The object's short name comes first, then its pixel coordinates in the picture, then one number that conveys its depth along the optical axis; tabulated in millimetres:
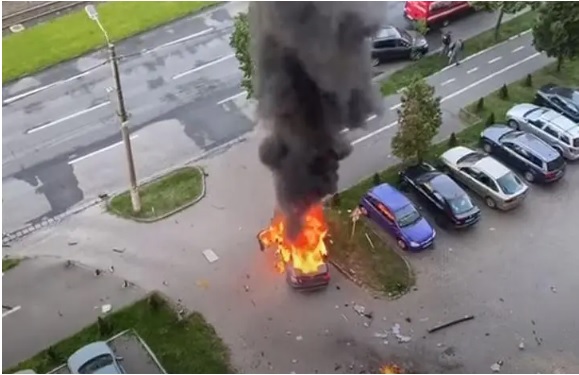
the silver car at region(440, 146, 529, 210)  27375
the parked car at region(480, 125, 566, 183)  28250
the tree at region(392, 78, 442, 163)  27312
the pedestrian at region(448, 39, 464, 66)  33438
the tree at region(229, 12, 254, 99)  27859
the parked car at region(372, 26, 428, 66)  33406
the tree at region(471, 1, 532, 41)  33344
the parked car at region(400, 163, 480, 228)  26734
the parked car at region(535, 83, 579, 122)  30594
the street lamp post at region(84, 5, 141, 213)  24156
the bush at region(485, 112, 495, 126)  30516
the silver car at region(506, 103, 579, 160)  29267
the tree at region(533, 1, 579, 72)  31094
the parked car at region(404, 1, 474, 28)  35188
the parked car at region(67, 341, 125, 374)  22219
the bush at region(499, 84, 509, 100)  31812
